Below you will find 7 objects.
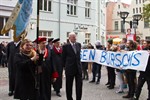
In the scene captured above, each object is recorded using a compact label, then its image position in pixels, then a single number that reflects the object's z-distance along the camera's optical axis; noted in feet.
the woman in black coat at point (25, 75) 14.69
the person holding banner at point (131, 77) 21.23
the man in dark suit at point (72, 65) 18.75
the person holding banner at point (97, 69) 29.87
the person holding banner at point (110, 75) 26.62
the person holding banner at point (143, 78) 19.63
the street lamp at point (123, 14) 46.69
